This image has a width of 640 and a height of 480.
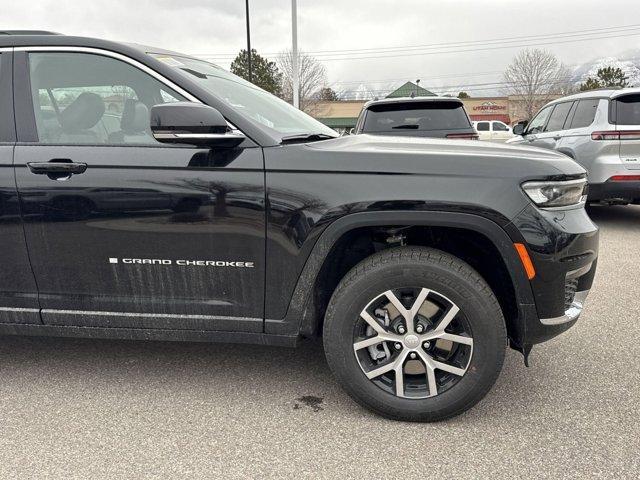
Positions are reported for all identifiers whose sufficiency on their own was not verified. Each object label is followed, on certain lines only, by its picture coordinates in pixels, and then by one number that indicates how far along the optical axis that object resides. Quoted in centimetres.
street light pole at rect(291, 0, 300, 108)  1767
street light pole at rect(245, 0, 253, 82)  2089
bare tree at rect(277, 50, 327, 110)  4016
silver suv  636
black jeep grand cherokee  237
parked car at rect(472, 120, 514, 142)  2843
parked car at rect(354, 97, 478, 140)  637
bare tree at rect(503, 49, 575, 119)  4897
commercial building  4756
